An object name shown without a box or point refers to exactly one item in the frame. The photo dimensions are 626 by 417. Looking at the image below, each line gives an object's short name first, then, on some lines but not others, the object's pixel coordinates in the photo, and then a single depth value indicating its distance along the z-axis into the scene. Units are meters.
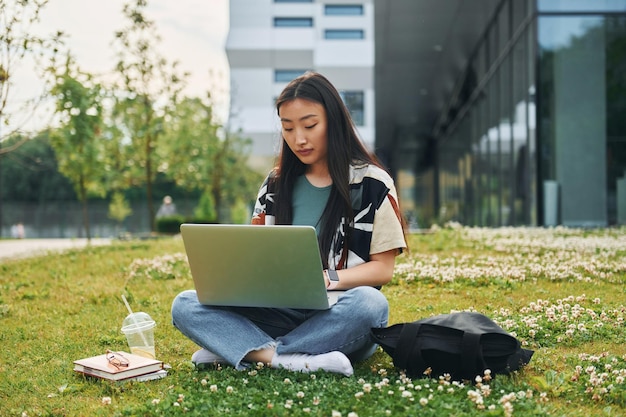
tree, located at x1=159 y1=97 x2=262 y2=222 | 25.75
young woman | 3.75
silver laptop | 3.42
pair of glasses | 3.78
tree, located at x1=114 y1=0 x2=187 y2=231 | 20.73
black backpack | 3.42
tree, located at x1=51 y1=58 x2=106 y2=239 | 12.88
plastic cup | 4.20
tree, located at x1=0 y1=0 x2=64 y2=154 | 9.41
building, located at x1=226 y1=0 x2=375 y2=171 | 48.06
